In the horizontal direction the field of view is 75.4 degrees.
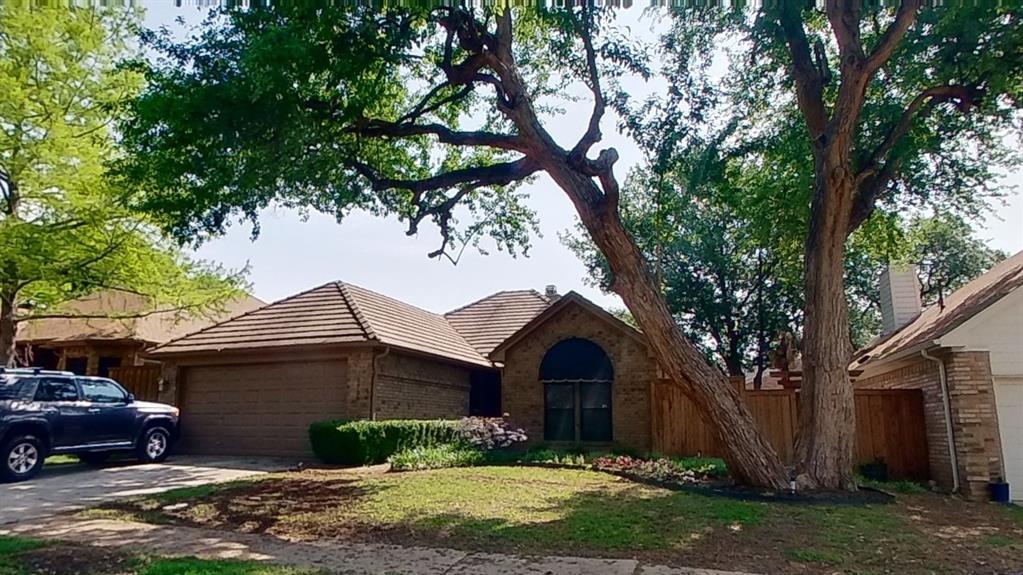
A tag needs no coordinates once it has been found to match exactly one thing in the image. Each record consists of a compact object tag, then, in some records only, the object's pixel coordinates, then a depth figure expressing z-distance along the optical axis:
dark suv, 11.21
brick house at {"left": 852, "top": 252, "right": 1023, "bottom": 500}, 11.52
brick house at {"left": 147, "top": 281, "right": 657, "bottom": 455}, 15.66
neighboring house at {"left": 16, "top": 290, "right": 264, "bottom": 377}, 21.31
